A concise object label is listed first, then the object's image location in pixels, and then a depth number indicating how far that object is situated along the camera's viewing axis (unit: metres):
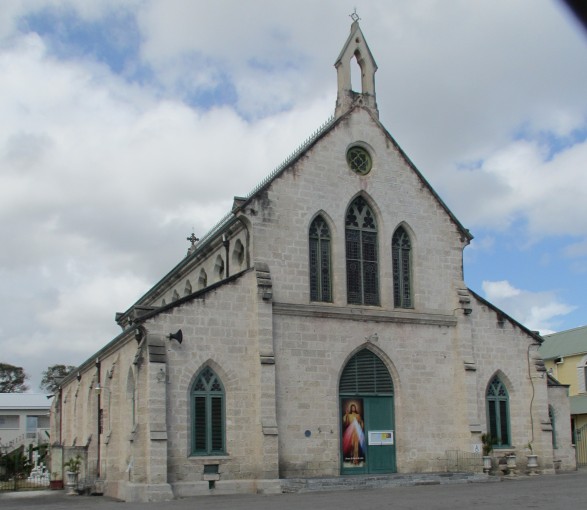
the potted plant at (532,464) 29.31
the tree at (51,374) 101.75
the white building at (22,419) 71.88
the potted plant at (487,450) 28.17
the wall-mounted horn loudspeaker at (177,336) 23.88
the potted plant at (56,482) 30.56
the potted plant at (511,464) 28.73
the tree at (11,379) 99.19
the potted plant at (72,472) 28.34
